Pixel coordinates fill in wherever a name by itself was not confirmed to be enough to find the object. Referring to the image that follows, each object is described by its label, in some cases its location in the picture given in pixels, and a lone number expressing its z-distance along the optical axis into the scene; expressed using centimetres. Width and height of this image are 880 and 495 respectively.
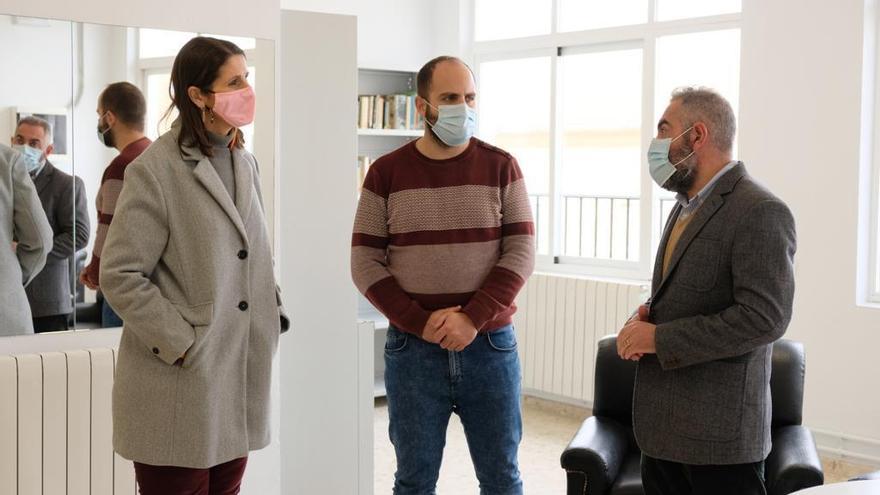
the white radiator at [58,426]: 298
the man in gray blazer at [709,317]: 222
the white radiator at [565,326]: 565
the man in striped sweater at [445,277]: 268
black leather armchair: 287
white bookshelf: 649
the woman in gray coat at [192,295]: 219
